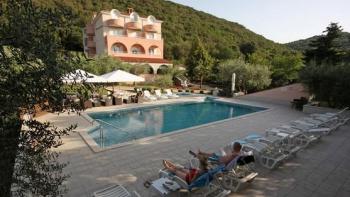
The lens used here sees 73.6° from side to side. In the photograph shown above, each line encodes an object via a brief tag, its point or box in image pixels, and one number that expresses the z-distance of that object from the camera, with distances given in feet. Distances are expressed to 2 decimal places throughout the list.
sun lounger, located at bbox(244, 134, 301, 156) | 21.78
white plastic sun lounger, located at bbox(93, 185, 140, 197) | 14.98
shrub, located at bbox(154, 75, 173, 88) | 87.30
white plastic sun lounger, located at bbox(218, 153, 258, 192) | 16.75
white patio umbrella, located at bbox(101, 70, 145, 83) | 49.19
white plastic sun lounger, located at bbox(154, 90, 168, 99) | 60.85
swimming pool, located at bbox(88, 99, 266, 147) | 34.30
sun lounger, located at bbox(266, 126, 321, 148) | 24.04
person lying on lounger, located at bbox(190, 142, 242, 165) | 17.35
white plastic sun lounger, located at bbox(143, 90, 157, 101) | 57.83
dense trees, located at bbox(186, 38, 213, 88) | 98.27
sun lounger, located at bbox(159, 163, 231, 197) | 15.01
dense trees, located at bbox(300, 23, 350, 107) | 41.73
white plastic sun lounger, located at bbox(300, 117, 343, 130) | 29.76
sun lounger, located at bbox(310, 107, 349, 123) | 33.03
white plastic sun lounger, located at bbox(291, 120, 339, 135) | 28.38
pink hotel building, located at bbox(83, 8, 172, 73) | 122.62
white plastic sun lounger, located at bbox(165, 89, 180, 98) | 63.18
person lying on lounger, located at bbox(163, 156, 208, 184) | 15.21
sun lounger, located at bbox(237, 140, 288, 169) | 20.15
